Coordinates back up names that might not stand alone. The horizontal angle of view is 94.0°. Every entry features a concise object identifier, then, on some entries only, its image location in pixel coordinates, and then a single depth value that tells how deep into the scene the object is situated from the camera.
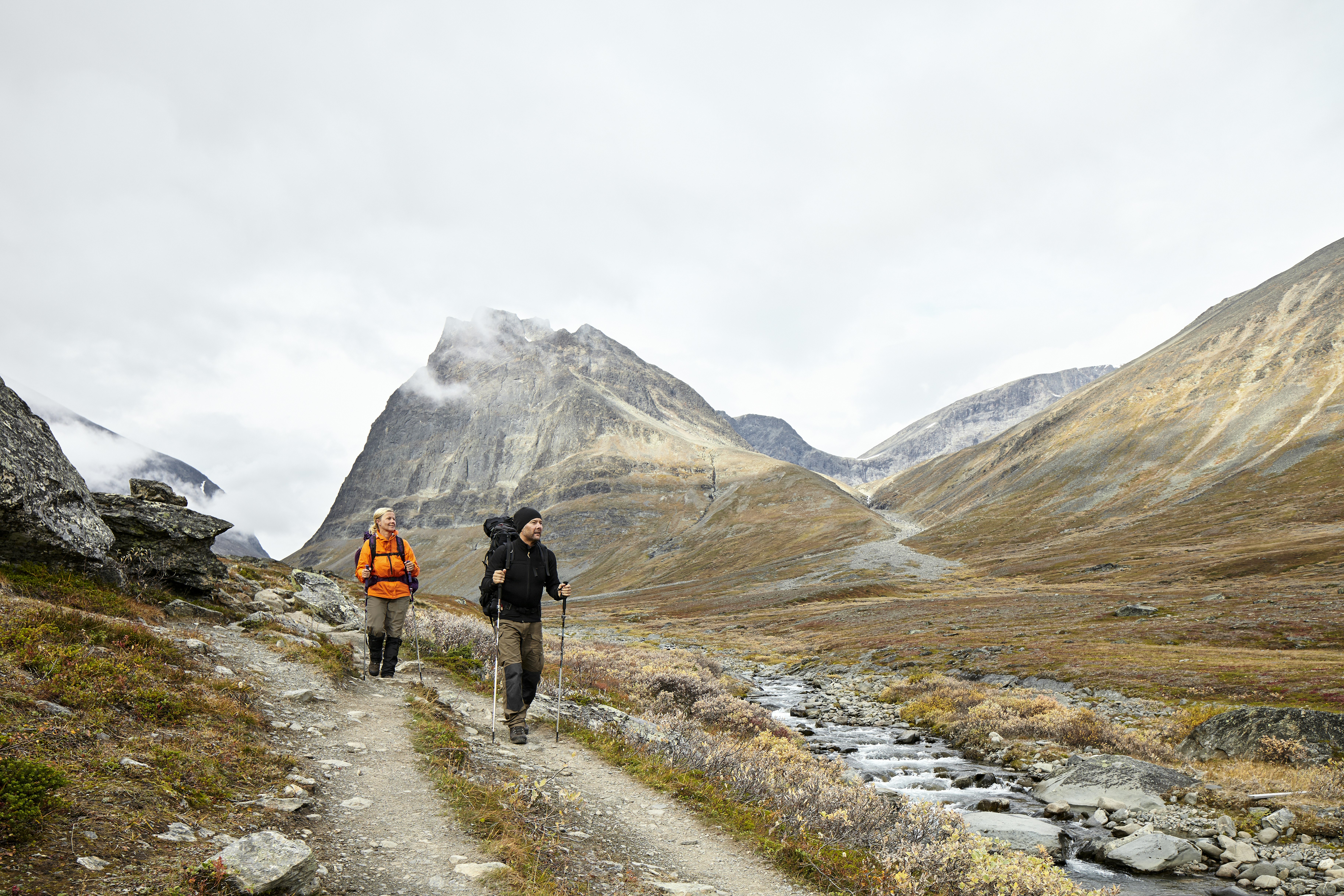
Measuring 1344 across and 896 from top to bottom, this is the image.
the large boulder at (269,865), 4.80
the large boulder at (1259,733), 15.80
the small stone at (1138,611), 51.22
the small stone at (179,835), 5.26
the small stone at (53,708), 6.67
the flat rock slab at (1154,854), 11.79
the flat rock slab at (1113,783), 14.98
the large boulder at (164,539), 17.41
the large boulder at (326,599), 24.09
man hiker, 11.77
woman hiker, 14.54
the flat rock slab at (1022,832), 12.50
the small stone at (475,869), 5.92
